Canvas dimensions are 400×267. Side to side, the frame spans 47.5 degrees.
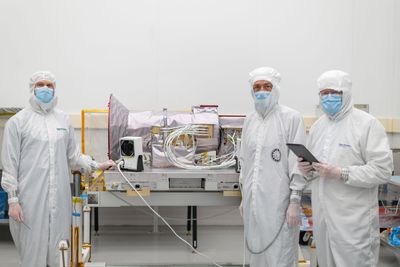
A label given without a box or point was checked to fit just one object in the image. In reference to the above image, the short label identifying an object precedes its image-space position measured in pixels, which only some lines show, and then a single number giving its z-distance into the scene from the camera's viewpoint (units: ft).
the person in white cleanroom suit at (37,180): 8.93
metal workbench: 10.53
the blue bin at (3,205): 13.69
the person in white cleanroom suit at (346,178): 7.48
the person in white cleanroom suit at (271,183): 8.39
